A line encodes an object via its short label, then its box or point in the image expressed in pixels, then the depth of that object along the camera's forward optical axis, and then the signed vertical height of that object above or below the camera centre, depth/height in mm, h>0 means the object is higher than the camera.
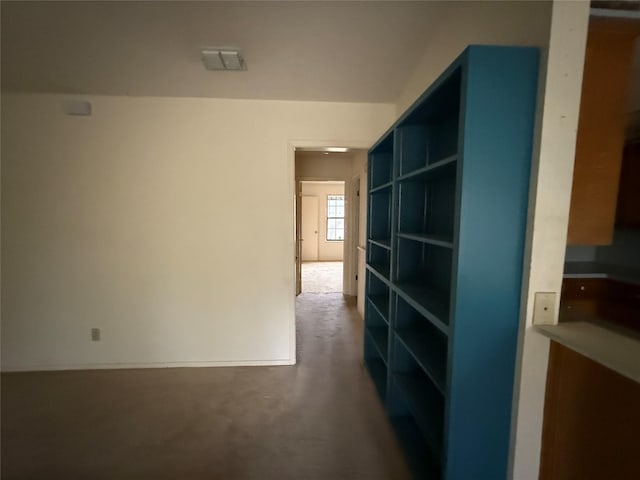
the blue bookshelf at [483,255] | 1041 -157
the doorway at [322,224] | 8898 -341
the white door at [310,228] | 8922 -487
